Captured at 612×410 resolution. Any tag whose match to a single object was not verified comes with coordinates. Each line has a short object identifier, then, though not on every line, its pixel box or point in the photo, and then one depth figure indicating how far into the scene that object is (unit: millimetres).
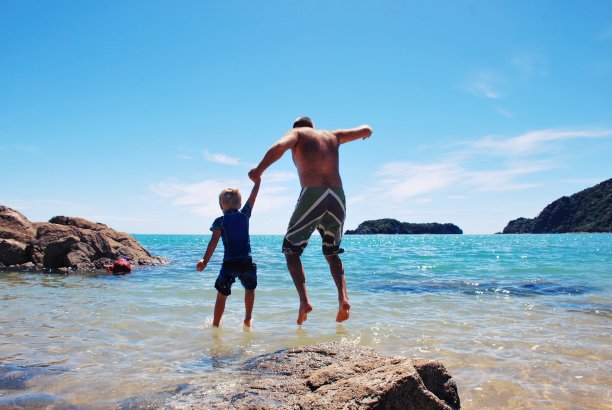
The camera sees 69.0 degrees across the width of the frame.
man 4512
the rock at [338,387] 2744
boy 5809
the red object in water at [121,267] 15312
